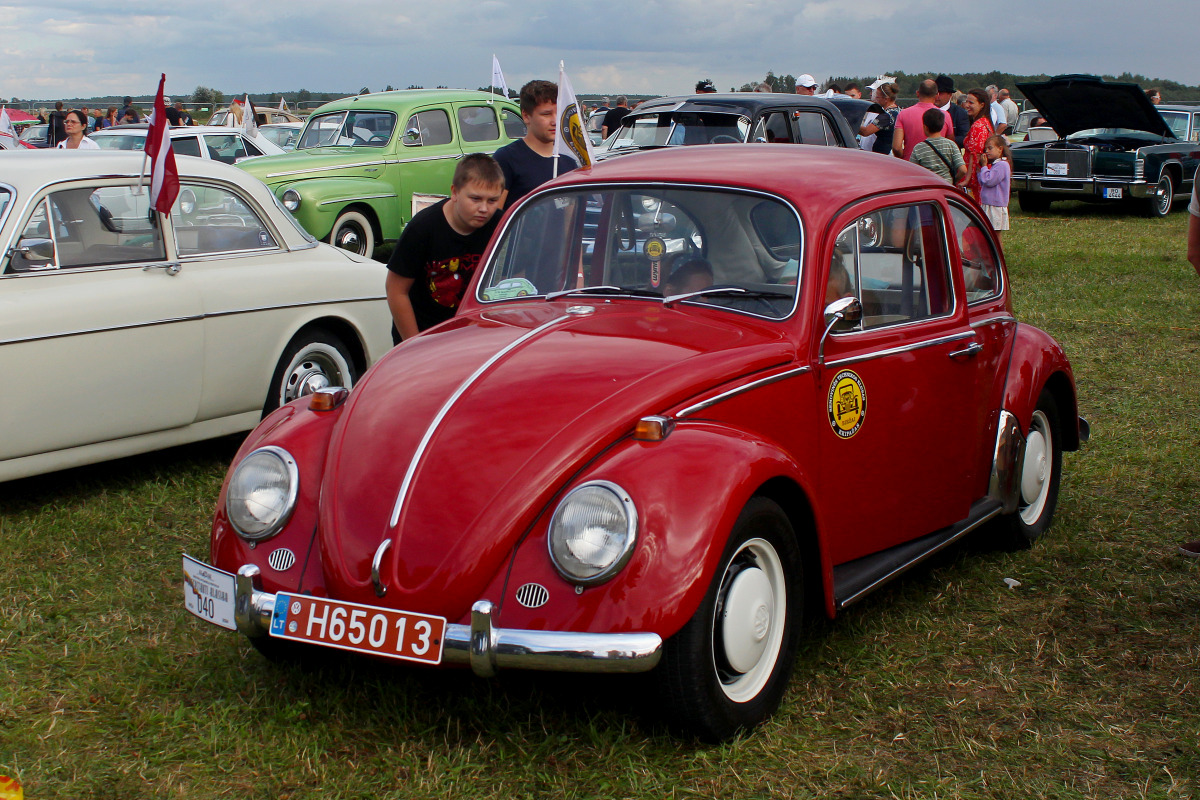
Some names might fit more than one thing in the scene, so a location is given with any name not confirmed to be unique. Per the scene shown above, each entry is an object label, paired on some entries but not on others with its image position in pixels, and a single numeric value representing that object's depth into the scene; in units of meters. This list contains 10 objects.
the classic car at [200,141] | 14.27
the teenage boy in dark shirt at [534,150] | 6.29
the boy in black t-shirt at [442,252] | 5.09
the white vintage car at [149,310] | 4.92
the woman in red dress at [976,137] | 12.47
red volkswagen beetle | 2.89
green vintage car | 11.67
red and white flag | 5.27
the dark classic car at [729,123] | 11.22
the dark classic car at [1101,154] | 17.34
